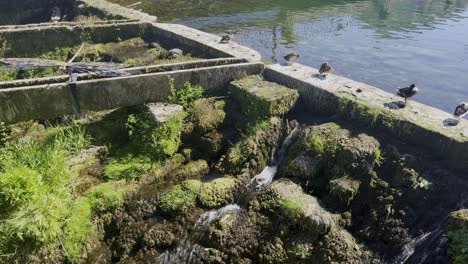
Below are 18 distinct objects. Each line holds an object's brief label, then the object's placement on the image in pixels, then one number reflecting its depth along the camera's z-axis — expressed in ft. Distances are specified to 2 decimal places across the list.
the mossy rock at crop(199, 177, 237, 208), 23.95
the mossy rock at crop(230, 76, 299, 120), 28.94
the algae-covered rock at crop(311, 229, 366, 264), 21.15
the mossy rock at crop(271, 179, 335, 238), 21.80
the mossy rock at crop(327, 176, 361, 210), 23.48
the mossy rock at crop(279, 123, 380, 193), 24.68
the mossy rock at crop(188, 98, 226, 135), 28.66
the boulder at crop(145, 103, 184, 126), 27.43
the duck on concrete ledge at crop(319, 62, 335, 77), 31.65
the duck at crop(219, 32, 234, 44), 39.32
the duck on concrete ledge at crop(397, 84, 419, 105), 27.21
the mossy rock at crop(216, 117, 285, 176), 26.48
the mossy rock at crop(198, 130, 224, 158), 27.86
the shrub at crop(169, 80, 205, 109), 30.01
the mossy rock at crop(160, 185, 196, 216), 23.29
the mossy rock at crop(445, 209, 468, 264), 19.01
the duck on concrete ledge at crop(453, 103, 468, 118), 25.44
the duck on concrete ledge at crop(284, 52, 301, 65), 34.68
